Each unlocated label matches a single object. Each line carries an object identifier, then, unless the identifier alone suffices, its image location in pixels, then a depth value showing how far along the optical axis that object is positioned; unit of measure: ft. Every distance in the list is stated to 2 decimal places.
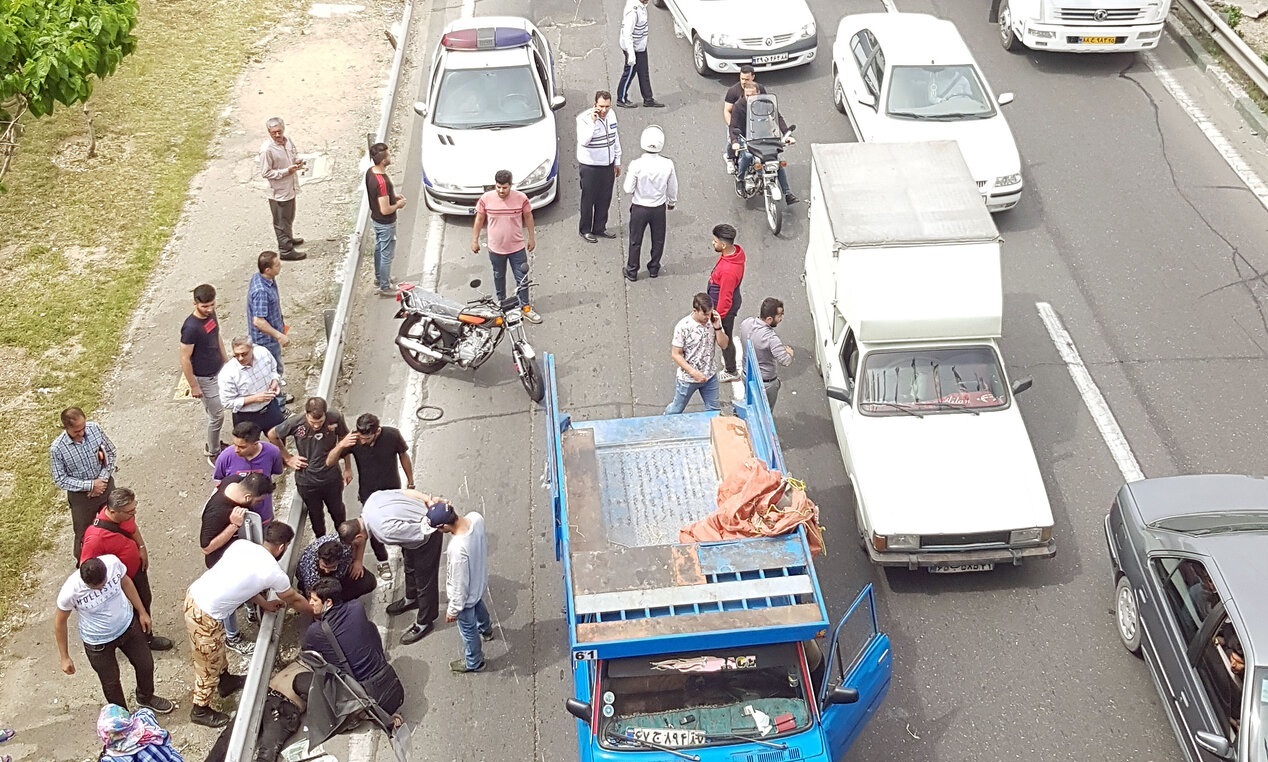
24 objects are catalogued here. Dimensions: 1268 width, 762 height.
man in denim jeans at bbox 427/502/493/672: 27.30
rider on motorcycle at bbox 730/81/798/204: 47.34
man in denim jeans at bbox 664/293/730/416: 34.76
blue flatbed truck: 23.67
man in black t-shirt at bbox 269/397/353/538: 31.14
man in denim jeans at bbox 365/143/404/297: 42.60
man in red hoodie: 37.50
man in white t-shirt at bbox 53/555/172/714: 26.45
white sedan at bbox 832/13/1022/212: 46.29
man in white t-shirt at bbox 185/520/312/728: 27.25
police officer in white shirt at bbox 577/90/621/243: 44.67
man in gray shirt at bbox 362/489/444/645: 28.76
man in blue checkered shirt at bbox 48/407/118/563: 30.86
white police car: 47.70
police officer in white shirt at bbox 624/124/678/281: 42.11
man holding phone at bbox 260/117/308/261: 44.09
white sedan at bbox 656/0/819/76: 56.75
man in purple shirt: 30.27
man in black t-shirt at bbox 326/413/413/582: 30.78
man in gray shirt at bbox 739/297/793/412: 35.29
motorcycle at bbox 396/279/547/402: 38.47
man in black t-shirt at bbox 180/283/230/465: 34.65
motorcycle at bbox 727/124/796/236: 46.37
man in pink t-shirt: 40.81
